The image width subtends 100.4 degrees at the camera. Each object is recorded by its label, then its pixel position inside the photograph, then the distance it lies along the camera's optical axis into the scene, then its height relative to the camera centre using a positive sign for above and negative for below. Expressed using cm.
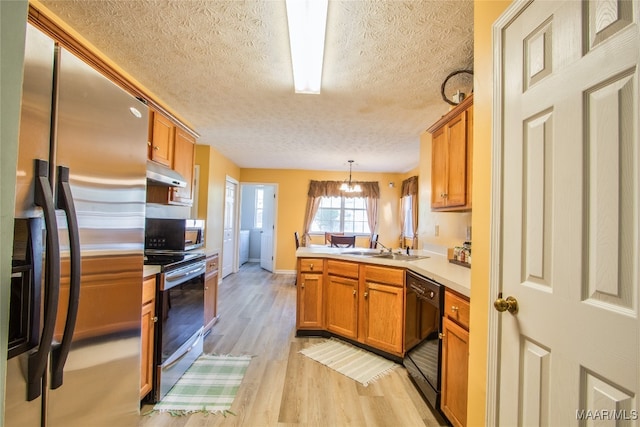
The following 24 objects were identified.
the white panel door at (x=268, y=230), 634 -31
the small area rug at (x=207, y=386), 174 -125
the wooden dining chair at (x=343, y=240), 477 -38
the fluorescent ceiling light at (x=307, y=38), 149 +119
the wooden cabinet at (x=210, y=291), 264 -79
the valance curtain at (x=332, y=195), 629 +57
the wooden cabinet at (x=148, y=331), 162 -73
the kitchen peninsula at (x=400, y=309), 154 -74
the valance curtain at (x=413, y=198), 541 +50
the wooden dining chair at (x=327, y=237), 602 -41
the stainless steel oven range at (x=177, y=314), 177 -74
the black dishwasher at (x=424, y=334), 173 -85
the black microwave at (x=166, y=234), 244 -18
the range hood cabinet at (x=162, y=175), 204 +32
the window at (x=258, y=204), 801 +39
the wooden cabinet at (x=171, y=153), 233 +61
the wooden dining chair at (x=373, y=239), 595 -44
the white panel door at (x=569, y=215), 66 +3
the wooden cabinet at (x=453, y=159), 185 +49
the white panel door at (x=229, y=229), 539 -28
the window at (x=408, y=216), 585 +11
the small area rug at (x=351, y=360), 215 -125
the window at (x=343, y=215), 651 +9
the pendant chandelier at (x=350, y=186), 529 +68
